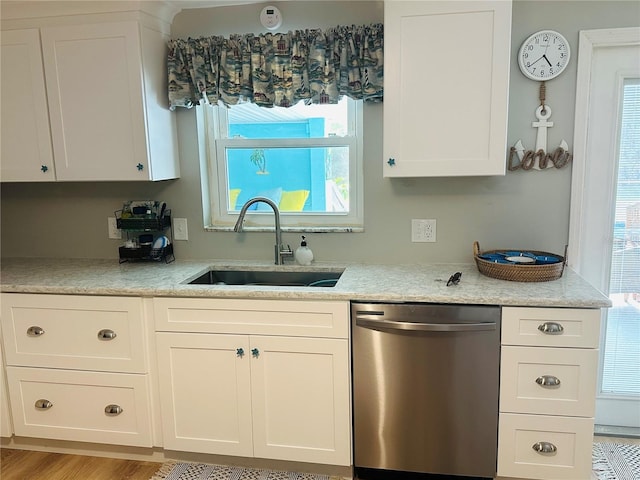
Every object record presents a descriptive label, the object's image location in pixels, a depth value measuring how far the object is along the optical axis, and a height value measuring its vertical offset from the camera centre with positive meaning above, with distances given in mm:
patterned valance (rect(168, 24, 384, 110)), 2283 +499
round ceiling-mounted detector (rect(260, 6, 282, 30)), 2346 +734
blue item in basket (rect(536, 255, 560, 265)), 2164 -413
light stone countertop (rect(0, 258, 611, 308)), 1935 -489
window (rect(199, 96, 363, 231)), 2576 +44
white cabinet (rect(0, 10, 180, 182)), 2291 +364
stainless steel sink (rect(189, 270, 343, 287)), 2482 -538
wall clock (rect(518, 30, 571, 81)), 2205 +496
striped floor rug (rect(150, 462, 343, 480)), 2217 -1362
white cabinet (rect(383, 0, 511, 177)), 2027 +350
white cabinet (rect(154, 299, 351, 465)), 2078 -919
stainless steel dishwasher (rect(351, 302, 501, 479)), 1958 -883
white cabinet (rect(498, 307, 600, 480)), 1896 -884
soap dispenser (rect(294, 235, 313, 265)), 2498 -422
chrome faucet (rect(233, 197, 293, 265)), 2430 -281
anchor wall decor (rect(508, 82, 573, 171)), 2268 +63
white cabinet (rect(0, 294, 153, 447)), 2211 -873
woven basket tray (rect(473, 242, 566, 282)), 2080 -444
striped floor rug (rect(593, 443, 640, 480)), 2162 -1348
